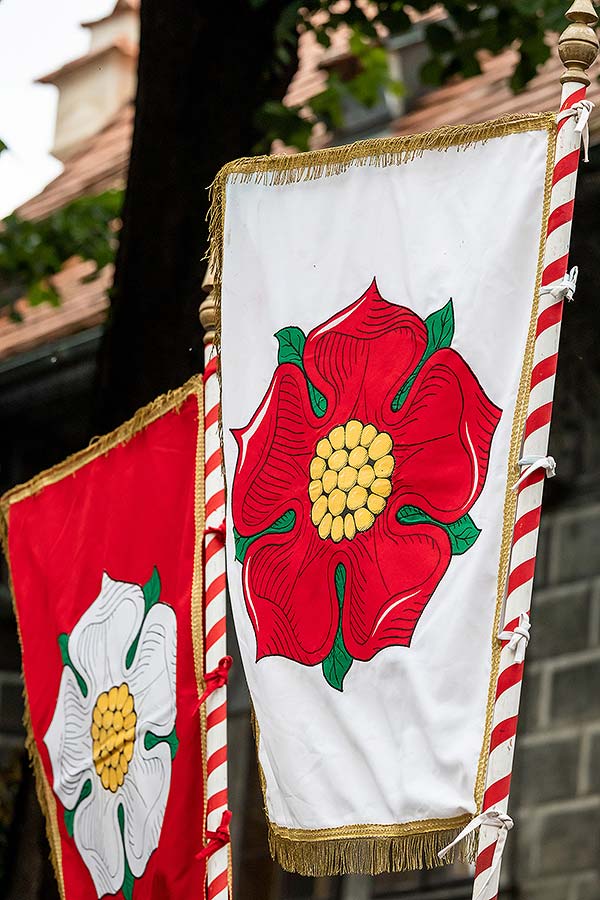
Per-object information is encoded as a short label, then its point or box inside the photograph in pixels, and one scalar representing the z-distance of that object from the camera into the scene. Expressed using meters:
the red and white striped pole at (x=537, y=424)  8.24
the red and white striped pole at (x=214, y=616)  10.05
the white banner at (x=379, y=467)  8.58
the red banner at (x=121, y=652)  10.71
